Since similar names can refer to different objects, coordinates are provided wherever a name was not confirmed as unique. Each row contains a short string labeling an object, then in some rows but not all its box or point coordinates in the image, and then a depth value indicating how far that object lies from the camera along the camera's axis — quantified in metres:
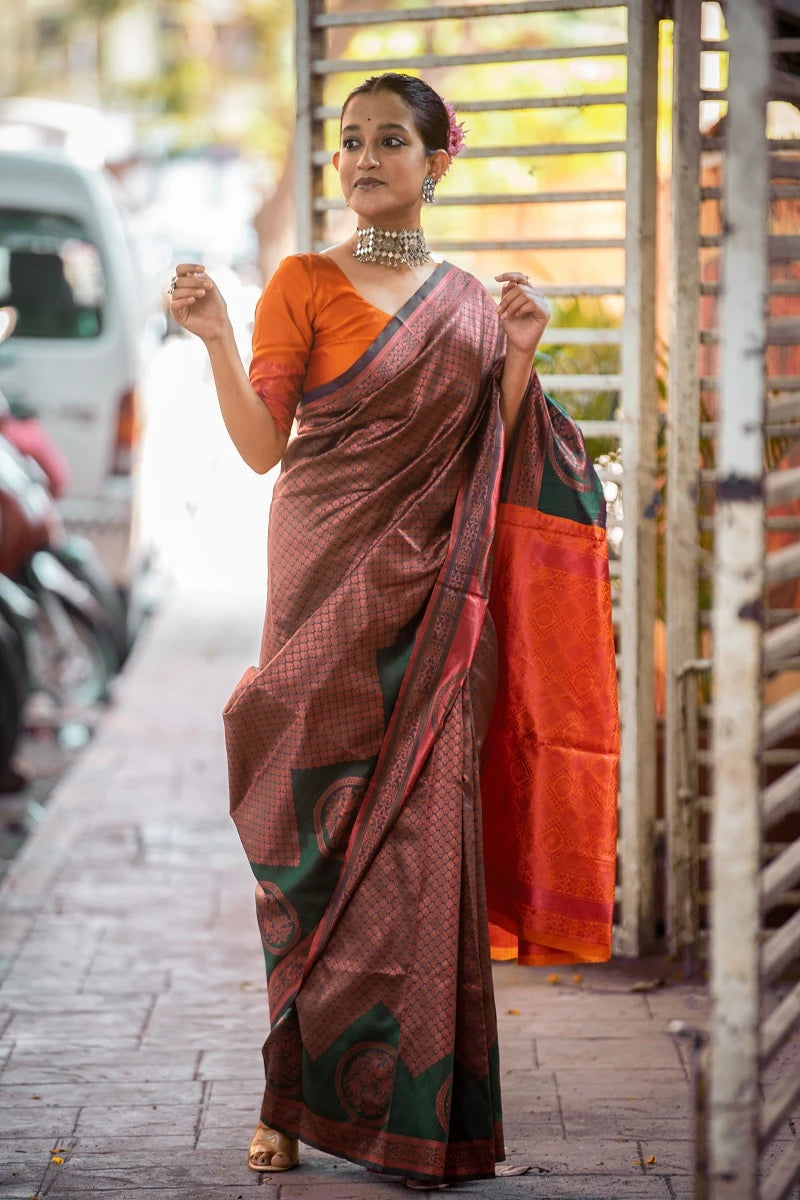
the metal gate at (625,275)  7.99
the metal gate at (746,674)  4.04
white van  17.27
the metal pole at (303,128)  8.35
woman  5.85
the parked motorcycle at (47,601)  13.55
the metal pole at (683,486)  7.62
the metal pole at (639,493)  7.95
